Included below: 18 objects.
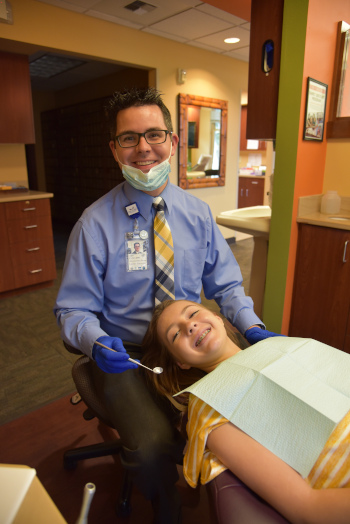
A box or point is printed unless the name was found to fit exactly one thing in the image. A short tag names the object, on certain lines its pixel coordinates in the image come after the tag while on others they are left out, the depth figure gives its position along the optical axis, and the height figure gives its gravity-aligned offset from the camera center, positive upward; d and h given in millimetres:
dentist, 1094 -406
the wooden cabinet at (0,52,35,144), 3358 +562
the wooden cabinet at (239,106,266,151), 6933 +407
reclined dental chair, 739 -703
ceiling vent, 3158 +1332
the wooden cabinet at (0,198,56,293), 3260 -753
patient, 745 -641
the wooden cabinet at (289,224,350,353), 2172 -753
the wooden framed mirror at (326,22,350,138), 2283 +461
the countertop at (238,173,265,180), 6332 -239
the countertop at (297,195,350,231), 2160 -333
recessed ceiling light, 4090 +1342
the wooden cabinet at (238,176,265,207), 6438 -516
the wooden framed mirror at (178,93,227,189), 4434 +261
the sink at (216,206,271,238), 2439 -398
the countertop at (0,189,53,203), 3184 -306
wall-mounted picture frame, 2133 +315
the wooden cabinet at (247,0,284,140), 2120 +524
